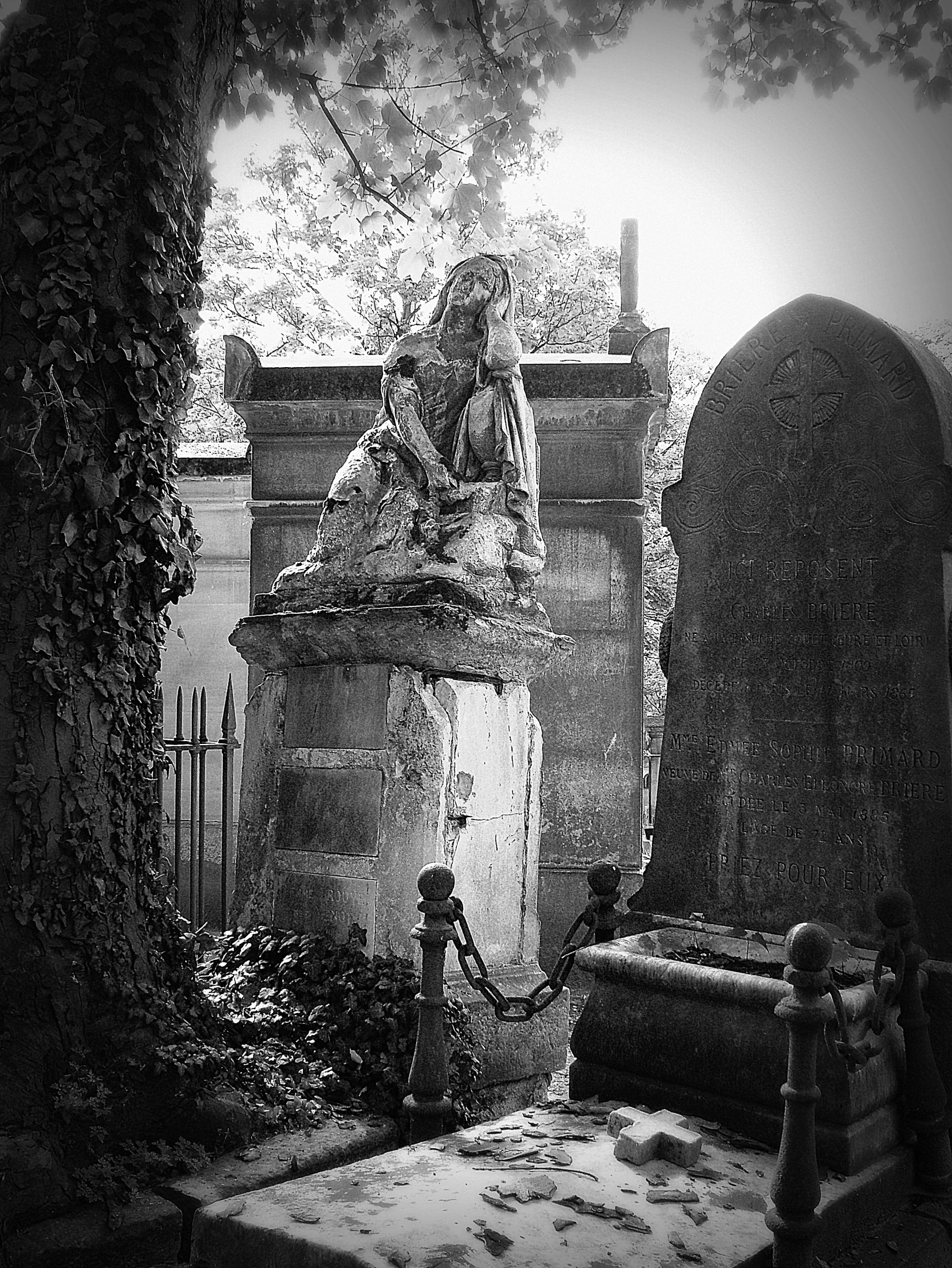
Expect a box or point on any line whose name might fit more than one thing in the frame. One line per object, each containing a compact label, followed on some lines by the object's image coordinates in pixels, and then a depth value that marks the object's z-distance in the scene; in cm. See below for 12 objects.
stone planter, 337
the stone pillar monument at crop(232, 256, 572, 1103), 505
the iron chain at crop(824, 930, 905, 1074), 304
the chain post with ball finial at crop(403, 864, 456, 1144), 379
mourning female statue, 550
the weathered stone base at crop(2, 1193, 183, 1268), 319
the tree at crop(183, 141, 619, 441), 1778
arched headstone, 394
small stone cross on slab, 333
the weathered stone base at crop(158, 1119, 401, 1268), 351
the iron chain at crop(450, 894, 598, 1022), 380
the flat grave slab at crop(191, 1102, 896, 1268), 275
